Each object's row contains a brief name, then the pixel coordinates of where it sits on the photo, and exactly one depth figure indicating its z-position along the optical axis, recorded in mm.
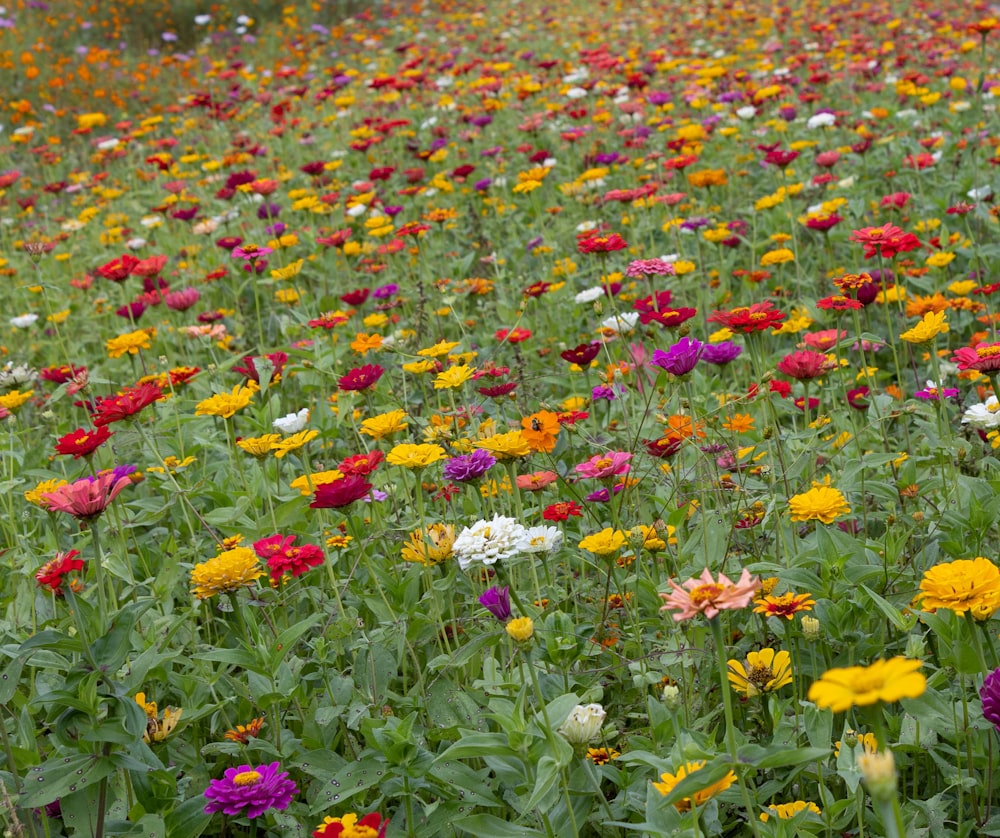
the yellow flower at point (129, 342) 2887
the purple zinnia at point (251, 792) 1472
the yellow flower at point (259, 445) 2082
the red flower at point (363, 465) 1966
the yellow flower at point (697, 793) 1235
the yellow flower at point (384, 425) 2051
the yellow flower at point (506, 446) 1782
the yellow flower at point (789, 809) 1416
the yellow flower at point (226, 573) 1743
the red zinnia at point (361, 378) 2227
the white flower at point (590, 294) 3277
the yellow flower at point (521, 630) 1340
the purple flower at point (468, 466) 1788
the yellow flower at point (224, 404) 2135
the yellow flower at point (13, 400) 2615
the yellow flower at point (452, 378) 2119
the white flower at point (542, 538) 1760
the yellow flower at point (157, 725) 1728
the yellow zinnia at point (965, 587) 1304
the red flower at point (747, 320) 2041
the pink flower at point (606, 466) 1824
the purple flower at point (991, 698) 1279
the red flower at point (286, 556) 1849
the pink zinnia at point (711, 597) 1094
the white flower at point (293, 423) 2451
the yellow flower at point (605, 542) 1729
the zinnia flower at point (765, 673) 1559
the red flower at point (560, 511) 2107
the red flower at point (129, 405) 1946
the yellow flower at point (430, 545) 1884
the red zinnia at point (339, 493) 1708
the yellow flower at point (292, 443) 2045
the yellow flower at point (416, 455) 1809
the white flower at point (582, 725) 1355
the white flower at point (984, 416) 1903
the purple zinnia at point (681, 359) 1781
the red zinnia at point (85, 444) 1787
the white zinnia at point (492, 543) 1535
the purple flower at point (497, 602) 1437
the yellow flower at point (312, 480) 2131
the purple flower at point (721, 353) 2082
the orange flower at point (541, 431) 1964
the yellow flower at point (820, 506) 1726
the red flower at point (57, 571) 1802
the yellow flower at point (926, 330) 1957
